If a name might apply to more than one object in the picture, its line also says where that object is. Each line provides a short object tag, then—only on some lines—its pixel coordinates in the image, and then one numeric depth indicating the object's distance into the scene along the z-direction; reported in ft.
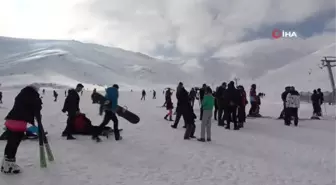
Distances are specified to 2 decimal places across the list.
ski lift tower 81.06
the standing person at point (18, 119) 22.54
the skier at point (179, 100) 40.60
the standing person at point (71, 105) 35.81
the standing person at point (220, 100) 50.49
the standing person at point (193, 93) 67.42
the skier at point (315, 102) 69.67
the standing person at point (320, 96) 70.85
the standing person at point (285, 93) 55.93
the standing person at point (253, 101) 61.82
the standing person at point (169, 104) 57.67
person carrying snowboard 35.19
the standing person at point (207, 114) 37.93
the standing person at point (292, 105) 54.19
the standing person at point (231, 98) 45.47
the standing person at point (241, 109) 50.10
